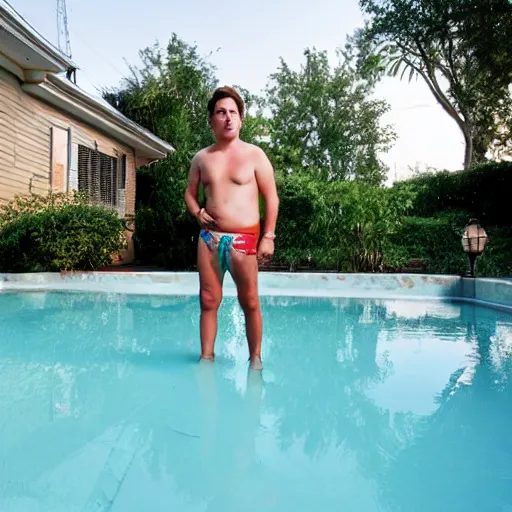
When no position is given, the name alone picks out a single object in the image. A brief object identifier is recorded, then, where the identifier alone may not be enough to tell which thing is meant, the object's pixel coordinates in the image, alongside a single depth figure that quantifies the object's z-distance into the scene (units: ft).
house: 28.68
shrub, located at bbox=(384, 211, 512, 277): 35.22
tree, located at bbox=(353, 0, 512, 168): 66.59
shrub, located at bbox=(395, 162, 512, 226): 52.60
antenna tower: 55.88
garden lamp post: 27.68
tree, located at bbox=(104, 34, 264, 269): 38.47
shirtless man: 10.90
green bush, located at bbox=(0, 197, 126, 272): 28.22
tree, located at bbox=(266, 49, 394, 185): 100.32
